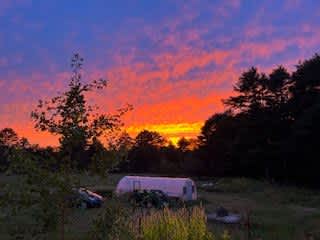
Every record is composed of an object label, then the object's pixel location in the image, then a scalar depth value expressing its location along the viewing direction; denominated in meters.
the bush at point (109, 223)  4.49
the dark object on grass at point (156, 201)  13.79
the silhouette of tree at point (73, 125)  4.44
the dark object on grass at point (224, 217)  13.37
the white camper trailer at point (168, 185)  22.57
